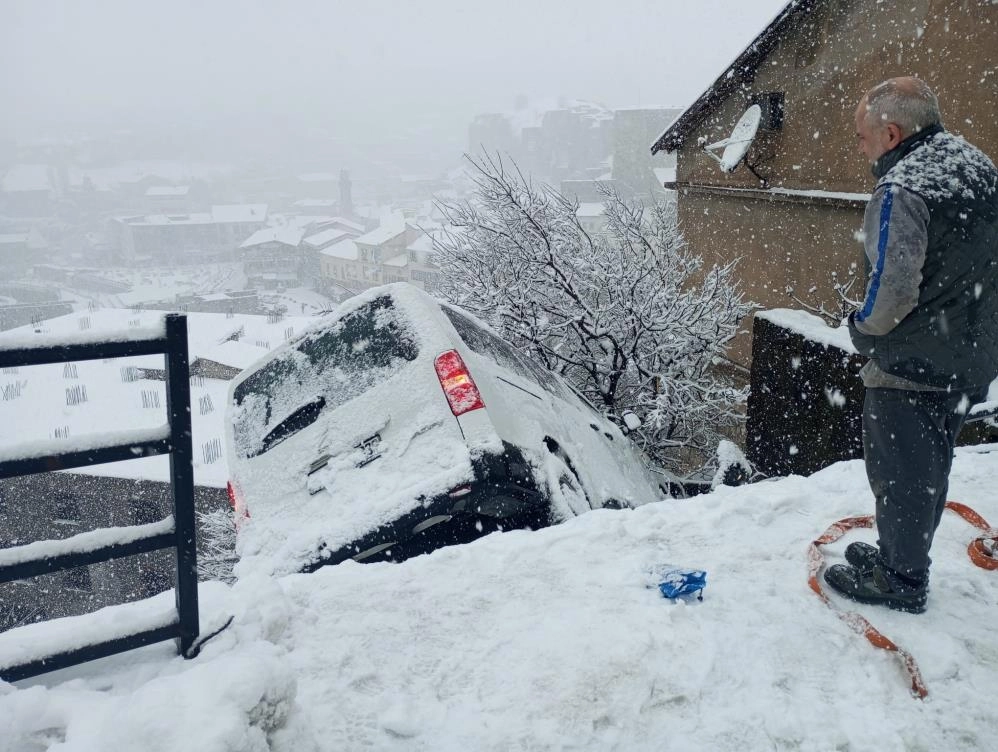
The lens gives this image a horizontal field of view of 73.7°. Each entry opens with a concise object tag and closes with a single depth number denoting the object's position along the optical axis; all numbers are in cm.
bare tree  995
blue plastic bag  269
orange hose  225
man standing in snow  222
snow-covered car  337
